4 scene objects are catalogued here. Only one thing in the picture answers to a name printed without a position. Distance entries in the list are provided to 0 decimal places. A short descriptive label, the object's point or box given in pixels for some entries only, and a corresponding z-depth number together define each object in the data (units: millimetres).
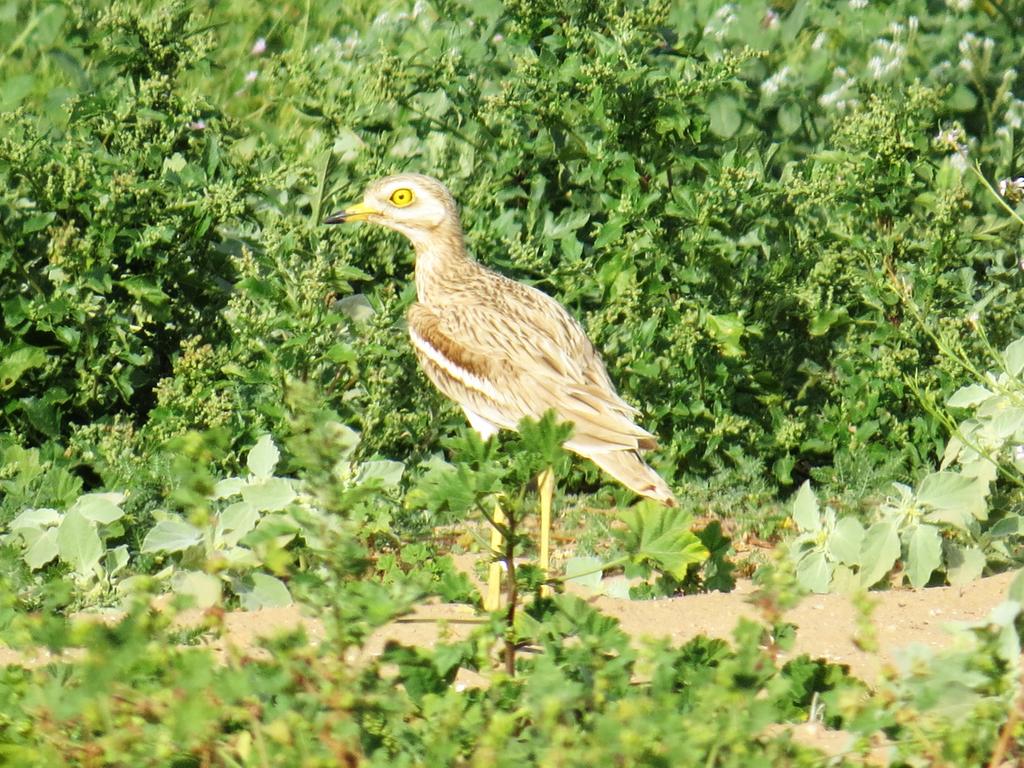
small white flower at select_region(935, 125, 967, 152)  12594
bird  12430
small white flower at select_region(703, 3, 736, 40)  16547
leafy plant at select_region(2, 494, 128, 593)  11766
